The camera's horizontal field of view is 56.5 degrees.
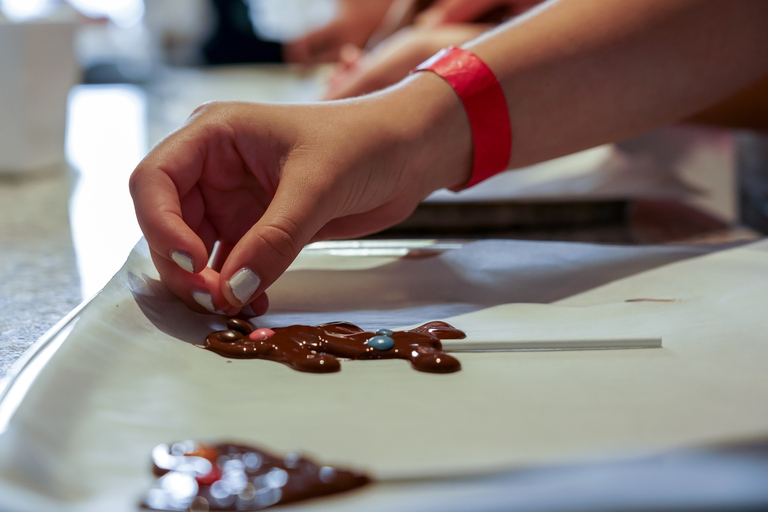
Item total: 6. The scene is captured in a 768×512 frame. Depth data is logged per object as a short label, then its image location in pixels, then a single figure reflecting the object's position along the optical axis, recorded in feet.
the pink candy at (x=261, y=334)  1.26
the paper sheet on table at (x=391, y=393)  0.84
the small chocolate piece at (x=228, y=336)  1.25
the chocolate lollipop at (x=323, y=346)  1.16
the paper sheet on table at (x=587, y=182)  2.40
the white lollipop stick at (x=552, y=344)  1.24
